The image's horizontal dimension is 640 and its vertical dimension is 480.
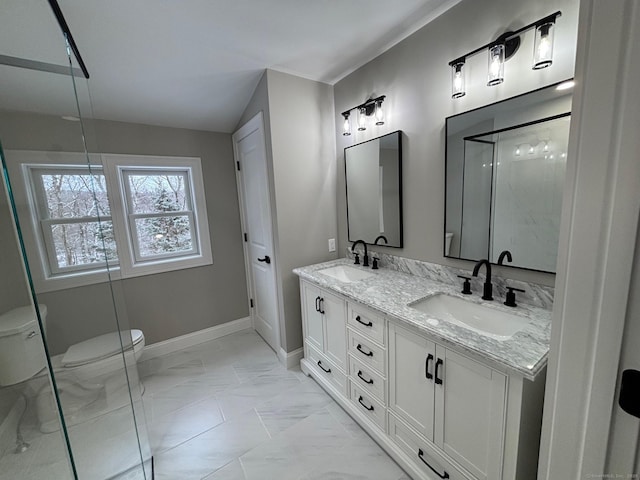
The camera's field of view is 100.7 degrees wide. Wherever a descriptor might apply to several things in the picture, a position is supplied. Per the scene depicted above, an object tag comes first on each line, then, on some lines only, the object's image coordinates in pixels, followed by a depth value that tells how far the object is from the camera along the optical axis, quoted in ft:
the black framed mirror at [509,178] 4.02
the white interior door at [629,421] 1.72
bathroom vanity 3.20
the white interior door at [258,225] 7.79
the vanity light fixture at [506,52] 3.78
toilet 4.70
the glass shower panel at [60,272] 4.05
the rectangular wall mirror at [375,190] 6.50
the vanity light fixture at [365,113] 6.53
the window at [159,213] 8.40
